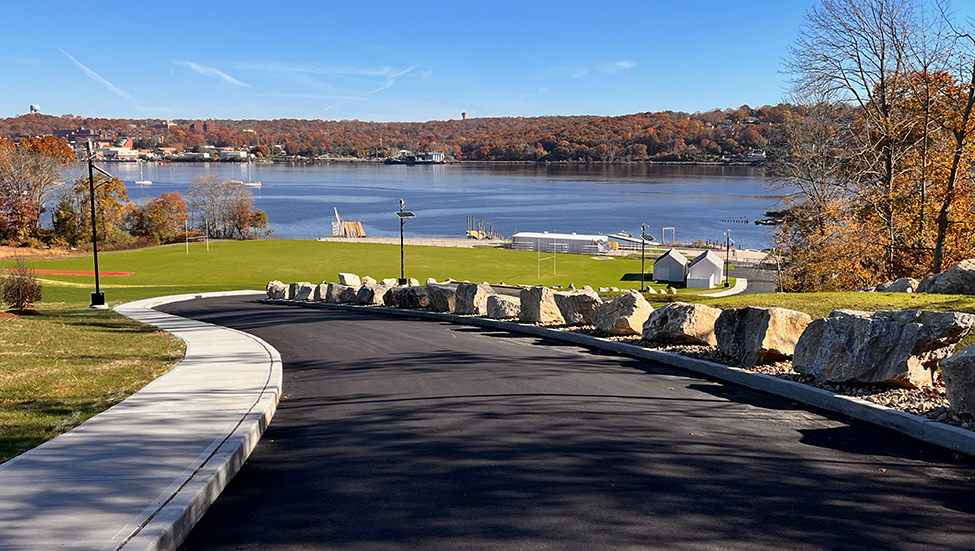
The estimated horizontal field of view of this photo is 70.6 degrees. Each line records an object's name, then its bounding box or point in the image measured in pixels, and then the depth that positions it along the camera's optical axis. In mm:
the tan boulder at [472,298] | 18250
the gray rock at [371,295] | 23938
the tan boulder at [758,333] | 9828
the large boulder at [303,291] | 28866
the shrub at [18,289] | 21266
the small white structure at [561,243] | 81062
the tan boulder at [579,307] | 14648
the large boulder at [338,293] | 25656
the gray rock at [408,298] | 20650
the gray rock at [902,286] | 15070
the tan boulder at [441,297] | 19203
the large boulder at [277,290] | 30734
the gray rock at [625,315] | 12977
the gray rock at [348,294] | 25562
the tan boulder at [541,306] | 15547
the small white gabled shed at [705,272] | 55812
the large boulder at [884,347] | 7938
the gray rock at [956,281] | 13125
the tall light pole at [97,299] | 26797
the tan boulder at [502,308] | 16875
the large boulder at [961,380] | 6719
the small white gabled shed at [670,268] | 56812
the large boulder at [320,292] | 27703
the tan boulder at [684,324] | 11477
